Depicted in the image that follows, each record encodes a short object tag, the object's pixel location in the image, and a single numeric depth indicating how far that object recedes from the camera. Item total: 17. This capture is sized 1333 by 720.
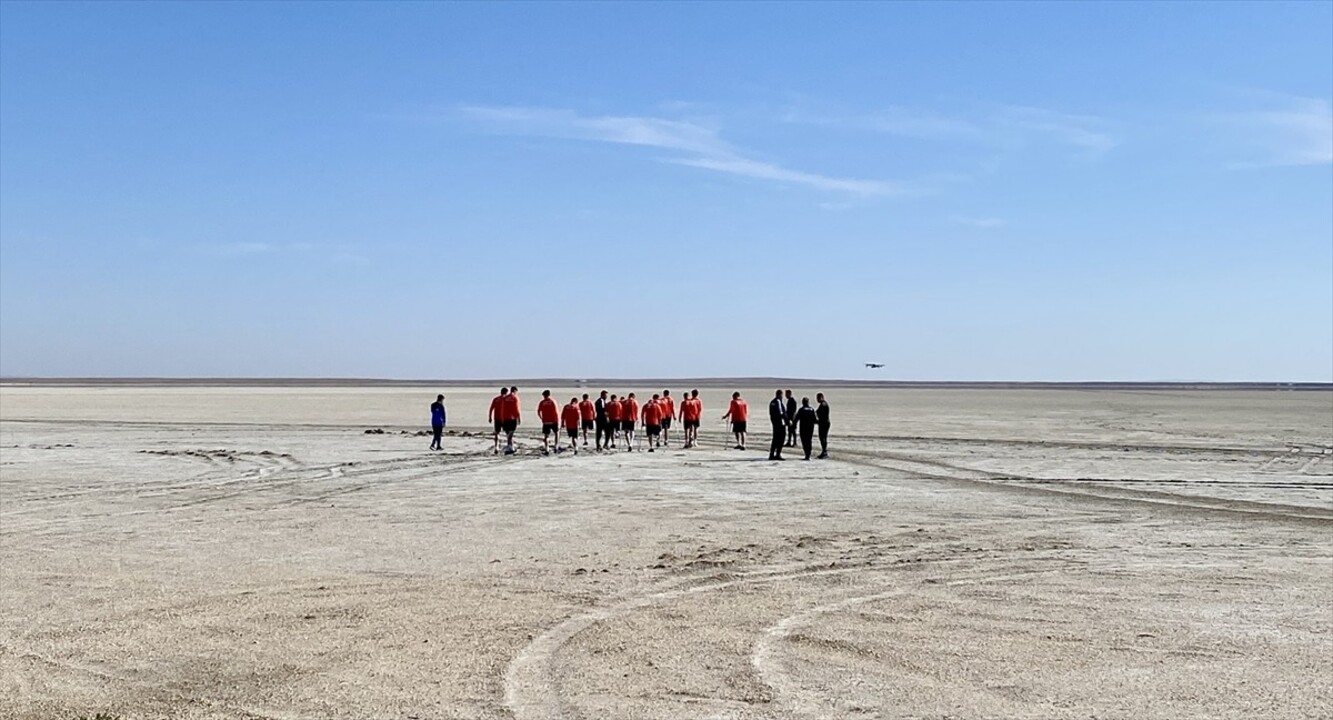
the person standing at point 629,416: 31.80
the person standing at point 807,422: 28.50
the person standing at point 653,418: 31.62
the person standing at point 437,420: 31.44
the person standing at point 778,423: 28.36
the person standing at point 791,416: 30.81
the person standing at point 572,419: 30.41
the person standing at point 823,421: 29.27
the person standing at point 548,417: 30.61
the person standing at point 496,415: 30.33
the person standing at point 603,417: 31.55
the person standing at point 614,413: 31.80
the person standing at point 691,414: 33.12
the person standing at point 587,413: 32.09
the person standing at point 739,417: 32.72
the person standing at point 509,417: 30.14
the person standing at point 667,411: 32.75
